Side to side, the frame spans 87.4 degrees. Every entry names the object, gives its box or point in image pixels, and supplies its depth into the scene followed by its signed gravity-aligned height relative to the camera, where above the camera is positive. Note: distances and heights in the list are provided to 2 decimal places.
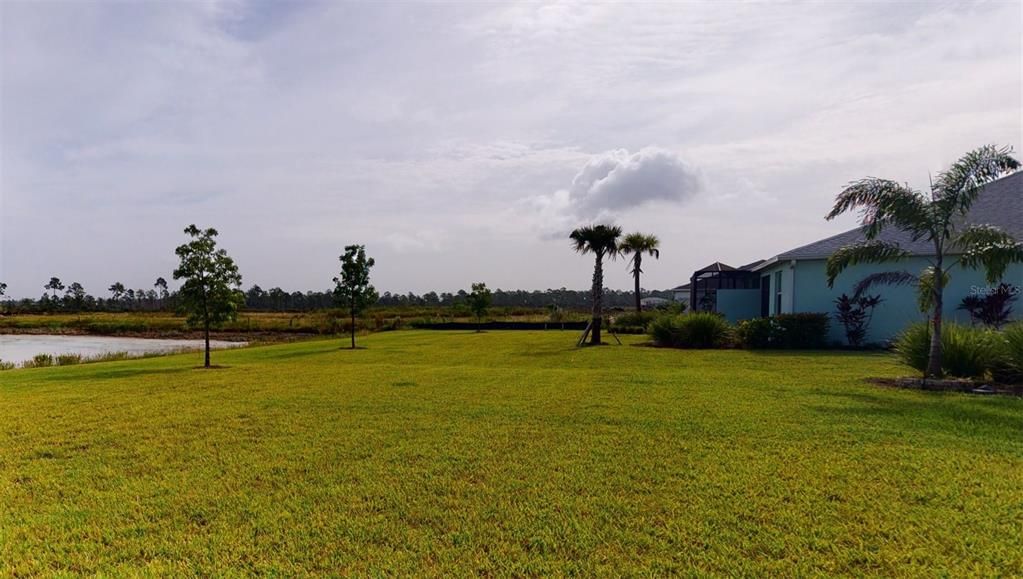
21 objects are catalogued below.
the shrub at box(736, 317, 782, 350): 17.20 -1.03
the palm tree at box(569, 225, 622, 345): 20.42 +2.16
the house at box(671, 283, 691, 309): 42.97 +0.76
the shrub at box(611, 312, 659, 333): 27.83 -1.15
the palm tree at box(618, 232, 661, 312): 35.47 +3.68
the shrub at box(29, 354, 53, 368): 19.31 -2.29
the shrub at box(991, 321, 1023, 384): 9.32 -0.96
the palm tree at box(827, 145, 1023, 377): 9.46 +1.55
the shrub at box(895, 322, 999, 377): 9.85 -0.90
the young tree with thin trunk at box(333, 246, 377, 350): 24.23 +0.91
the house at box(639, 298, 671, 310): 44.77 -0.09
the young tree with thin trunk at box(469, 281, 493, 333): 35.19 +0.12
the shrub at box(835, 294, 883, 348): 17.06 -0.43
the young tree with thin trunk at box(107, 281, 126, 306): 100.69 +2.05
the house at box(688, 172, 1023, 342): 15.76 +0.87
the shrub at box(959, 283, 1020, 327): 14.88 -0.09
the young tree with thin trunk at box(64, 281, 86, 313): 82.81 -0.13
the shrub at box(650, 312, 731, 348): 17.88 -1.00
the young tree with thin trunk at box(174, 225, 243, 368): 15.16 +0.51
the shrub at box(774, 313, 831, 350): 17.16 -0.92
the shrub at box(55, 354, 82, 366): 19.91 -2.29
